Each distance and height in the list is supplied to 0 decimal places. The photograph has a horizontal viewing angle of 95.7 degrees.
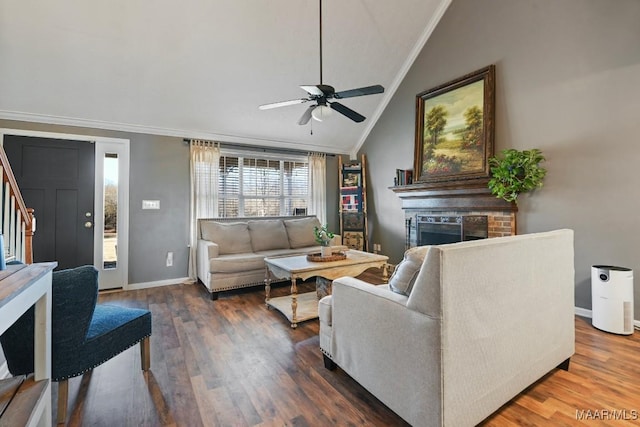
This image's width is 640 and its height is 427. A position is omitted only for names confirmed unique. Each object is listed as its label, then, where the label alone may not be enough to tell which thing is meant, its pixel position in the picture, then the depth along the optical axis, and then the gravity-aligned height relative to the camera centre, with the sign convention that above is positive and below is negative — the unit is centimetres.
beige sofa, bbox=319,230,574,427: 126 -58
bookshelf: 576 +21
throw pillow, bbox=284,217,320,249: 475 -30
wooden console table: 101 -56
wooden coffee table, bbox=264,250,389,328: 283 -59
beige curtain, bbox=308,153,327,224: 572 +57
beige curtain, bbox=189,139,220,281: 450 +47
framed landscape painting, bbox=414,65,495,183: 374 +121
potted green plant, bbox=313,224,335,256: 334 -31
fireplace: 357 +7
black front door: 361 +29
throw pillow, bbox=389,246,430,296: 153 -30
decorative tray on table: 317 -48
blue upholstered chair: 147 -65
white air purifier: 255 -76
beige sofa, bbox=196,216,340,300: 371 -47
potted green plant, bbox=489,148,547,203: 320 +47
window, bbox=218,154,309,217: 501 +54
